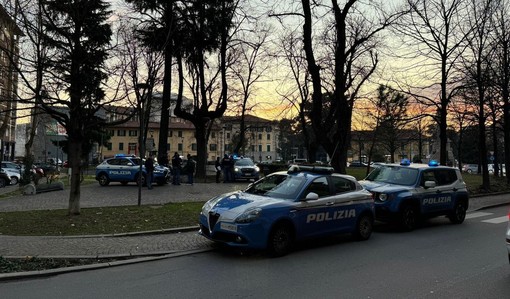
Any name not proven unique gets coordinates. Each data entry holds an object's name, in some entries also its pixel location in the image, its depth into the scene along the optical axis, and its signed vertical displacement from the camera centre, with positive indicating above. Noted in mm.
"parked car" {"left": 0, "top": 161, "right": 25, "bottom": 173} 33006 +38
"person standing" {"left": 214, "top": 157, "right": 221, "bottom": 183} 25828 -51
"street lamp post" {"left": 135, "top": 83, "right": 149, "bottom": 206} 12662 +2051
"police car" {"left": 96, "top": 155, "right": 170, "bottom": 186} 22656 -311
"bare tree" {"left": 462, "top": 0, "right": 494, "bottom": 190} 21867 +5998
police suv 11117 -627
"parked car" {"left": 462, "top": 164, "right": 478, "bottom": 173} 63519 +359
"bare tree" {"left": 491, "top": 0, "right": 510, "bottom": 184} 23234 +6469
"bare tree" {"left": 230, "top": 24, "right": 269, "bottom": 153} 36719 +7593
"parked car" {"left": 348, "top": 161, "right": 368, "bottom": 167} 84231 +1120
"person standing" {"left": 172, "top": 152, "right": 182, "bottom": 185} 23125 -65
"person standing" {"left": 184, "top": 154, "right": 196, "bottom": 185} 23406 -59
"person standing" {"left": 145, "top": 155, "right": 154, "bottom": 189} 20250 -118
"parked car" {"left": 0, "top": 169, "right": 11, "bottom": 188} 27188 -839
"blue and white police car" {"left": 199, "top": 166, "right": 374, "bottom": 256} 7660 -842
